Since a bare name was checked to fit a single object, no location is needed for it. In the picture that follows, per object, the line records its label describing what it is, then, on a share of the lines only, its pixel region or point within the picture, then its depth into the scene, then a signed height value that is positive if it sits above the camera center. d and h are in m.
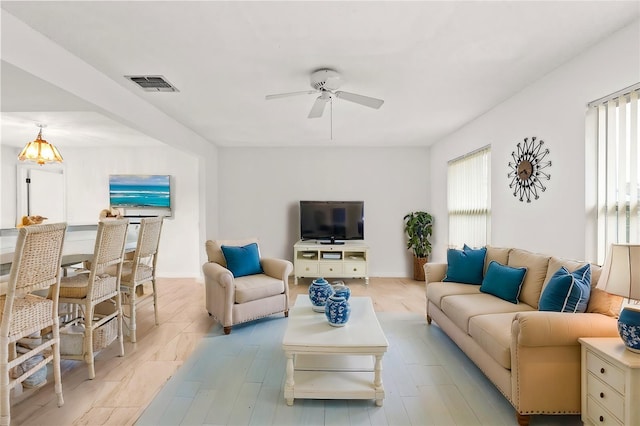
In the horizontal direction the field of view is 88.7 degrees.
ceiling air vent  2.85 +1.16
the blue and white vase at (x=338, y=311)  2.26 -0.71
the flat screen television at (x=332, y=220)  5.62 -0.18
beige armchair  3.24 -0.83
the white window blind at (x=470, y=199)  4.07 +0.14
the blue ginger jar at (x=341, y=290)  2.55 -0.65
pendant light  3.73 +0.67
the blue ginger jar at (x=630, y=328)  1.60 -0.59
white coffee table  2.01 -1.09
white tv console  5.33 -0.87
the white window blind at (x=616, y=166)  2.15 +0.30
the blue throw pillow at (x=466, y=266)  3.29 -0.58
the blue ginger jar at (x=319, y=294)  2.63 -0.68
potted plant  5.62 -0.48
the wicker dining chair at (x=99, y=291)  2.45 -0.64
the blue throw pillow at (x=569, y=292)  2.03 -0.53
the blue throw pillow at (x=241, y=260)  3.68 -0.57
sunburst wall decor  2.95 +0.38
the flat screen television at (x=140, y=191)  5.64 +0.34
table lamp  1.62 -0.38
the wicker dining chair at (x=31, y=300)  1.79 -0.55
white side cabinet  1.51 -0.86
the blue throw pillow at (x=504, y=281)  2.72 -0.63
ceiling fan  2.67 +1.04
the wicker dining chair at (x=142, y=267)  3.05 -0.59
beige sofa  1.83 -0.83
